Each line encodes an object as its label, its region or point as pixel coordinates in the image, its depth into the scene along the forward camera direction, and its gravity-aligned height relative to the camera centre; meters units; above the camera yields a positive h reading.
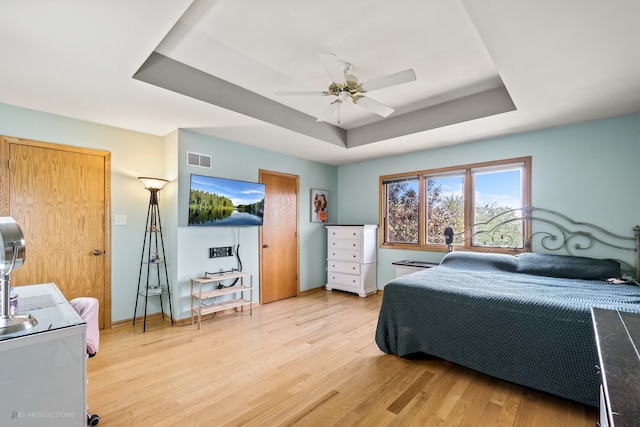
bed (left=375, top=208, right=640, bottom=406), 2.00 -0.75
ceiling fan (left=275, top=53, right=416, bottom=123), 2.17 +1.04
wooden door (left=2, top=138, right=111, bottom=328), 2.94 +0.02
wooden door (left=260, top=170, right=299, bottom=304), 4.61 -0.41
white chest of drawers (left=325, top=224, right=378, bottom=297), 4.92 -0.75
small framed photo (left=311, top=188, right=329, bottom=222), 5.38 +0.17
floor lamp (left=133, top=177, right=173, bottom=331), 3.64 -0.57
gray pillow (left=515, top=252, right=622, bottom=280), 2.95 -0.55
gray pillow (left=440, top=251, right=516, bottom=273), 3.44 -0.57
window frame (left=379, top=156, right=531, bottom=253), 3.78 +0.20
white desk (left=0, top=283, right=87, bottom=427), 1.22 -0.69
